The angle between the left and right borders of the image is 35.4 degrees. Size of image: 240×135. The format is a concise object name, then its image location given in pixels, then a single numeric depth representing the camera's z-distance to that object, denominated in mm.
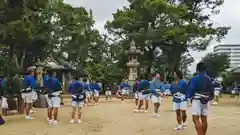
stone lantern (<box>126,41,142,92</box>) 35969
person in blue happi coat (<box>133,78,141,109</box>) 17317
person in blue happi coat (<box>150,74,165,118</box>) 14039
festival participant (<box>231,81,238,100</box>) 34062
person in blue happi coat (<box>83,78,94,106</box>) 21008
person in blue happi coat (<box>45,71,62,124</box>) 12344
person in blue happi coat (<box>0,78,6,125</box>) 12222
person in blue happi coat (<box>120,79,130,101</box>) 25625
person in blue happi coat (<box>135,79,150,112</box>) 16266
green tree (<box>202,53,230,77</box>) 48000
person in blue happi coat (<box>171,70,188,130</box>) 11045
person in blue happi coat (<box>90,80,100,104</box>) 22562
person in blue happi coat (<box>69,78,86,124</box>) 12570
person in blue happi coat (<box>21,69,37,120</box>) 13945
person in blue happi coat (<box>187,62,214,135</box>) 8039
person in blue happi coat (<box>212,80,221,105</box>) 22981
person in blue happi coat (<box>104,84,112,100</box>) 29997
